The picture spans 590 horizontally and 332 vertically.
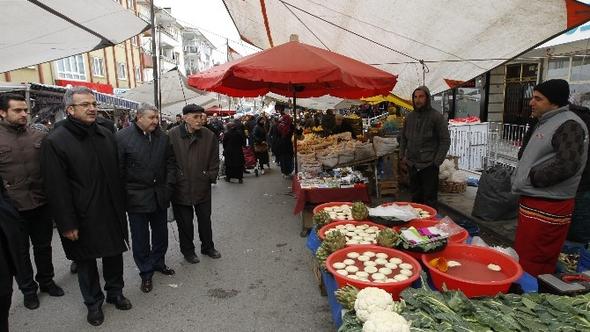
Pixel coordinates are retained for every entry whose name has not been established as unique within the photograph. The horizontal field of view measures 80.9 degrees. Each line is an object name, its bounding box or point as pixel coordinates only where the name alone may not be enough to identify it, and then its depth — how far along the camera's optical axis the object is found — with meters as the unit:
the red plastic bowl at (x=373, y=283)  2.25
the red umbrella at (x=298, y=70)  4.23
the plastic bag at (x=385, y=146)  6.87
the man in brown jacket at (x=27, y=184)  3.44
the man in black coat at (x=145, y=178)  3.66
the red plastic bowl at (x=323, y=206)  3.99
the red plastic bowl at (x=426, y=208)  3.71
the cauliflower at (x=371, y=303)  1.95
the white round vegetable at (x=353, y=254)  2.79
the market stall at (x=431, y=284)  1.86
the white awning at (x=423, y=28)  3.38
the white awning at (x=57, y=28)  3.45
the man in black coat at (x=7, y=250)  2.31
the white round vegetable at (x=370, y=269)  2.52
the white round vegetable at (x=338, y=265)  2.61
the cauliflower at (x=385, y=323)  1.73
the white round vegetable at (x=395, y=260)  2.65
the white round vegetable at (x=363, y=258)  2.73
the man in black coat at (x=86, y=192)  2.97
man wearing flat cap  4.31
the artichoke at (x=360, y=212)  3.61
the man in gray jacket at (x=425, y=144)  4.95
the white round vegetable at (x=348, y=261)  2.67
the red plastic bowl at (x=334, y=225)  3.32
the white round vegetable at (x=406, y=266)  2.56
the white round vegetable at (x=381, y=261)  2.65
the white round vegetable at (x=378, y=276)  2.39
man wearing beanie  2.78
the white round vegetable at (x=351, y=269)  2.54
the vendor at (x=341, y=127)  11.77
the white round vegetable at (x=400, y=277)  2.36
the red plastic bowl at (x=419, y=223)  3.36
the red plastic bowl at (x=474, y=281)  2.18
